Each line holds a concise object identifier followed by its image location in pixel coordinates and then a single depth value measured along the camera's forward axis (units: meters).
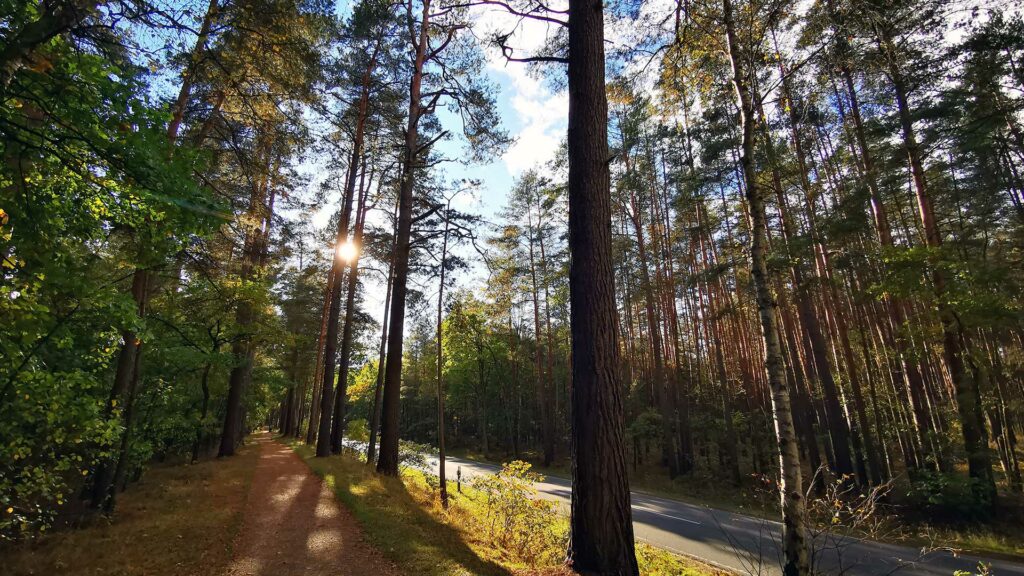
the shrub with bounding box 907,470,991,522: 9.30
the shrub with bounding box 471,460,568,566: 6.07
